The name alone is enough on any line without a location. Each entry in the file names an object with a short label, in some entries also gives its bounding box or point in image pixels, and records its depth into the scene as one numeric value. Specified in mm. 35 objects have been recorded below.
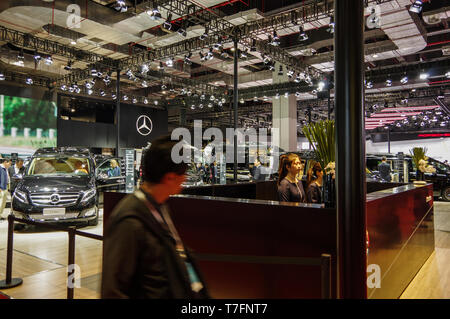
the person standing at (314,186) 4234
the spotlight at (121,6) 7617
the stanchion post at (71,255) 2891
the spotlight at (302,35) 8969
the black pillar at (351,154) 2125
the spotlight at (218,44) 9853
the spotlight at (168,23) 8448
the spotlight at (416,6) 6945
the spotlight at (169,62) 11562
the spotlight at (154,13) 7840
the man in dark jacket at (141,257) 1172
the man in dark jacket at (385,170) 11752
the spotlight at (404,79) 12222
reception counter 2645
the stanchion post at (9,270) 3670
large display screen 15062
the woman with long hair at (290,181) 3942
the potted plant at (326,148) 2956
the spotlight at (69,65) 12709
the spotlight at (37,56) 11109
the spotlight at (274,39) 9242
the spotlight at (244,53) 10797
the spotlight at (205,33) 9113
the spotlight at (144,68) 12286
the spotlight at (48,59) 11777
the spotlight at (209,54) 10494
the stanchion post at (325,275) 1884
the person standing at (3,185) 8422
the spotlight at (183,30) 8883
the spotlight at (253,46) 10328
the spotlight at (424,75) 11806
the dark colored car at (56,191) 6504
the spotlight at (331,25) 8332
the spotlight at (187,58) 11375
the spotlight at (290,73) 12647
